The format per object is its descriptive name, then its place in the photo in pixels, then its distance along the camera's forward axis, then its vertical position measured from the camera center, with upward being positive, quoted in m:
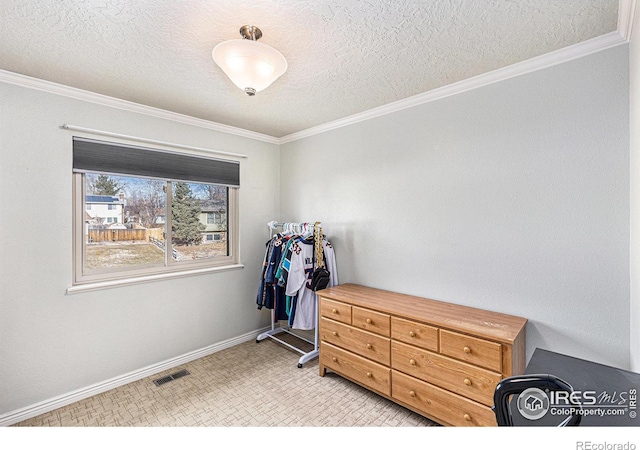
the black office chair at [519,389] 0.66 -0.38
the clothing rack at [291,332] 3.04 -1.29
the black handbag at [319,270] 2.96 -0.46
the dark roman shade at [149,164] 2.45 +0.58
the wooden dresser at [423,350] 1.80 -0.87
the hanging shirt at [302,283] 3.00 -0.59
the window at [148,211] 2.51 +0.13
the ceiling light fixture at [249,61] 1.53 +0.87
